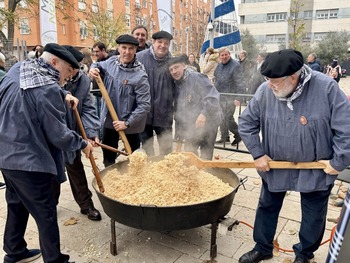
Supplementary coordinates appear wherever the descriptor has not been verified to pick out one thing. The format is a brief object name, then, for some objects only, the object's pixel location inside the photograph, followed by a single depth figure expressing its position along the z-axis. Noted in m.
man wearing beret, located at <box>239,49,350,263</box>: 2.43
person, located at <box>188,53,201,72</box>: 10.89
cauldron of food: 2.70
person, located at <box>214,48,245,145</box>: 6.96
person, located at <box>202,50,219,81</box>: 9.32
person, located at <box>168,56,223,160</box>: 4.34
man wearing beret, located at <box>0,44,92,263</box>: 2.39
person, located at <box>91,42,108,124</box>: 6.49
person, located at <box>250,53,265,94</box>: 8.71
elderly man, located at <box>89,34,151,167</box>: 3.91
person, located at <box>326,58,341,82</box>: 9.64
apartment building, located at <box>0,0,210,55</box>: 32.84
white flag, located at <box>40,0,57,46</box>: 9.86
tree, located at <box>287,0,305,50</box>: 19.09
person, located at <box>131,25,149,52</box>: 5.37
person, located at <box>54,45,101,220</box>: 3.33
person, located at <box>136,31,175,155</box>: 4.39
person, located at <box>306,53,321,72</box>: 11.23
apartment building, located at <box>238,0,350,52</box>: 45.72
